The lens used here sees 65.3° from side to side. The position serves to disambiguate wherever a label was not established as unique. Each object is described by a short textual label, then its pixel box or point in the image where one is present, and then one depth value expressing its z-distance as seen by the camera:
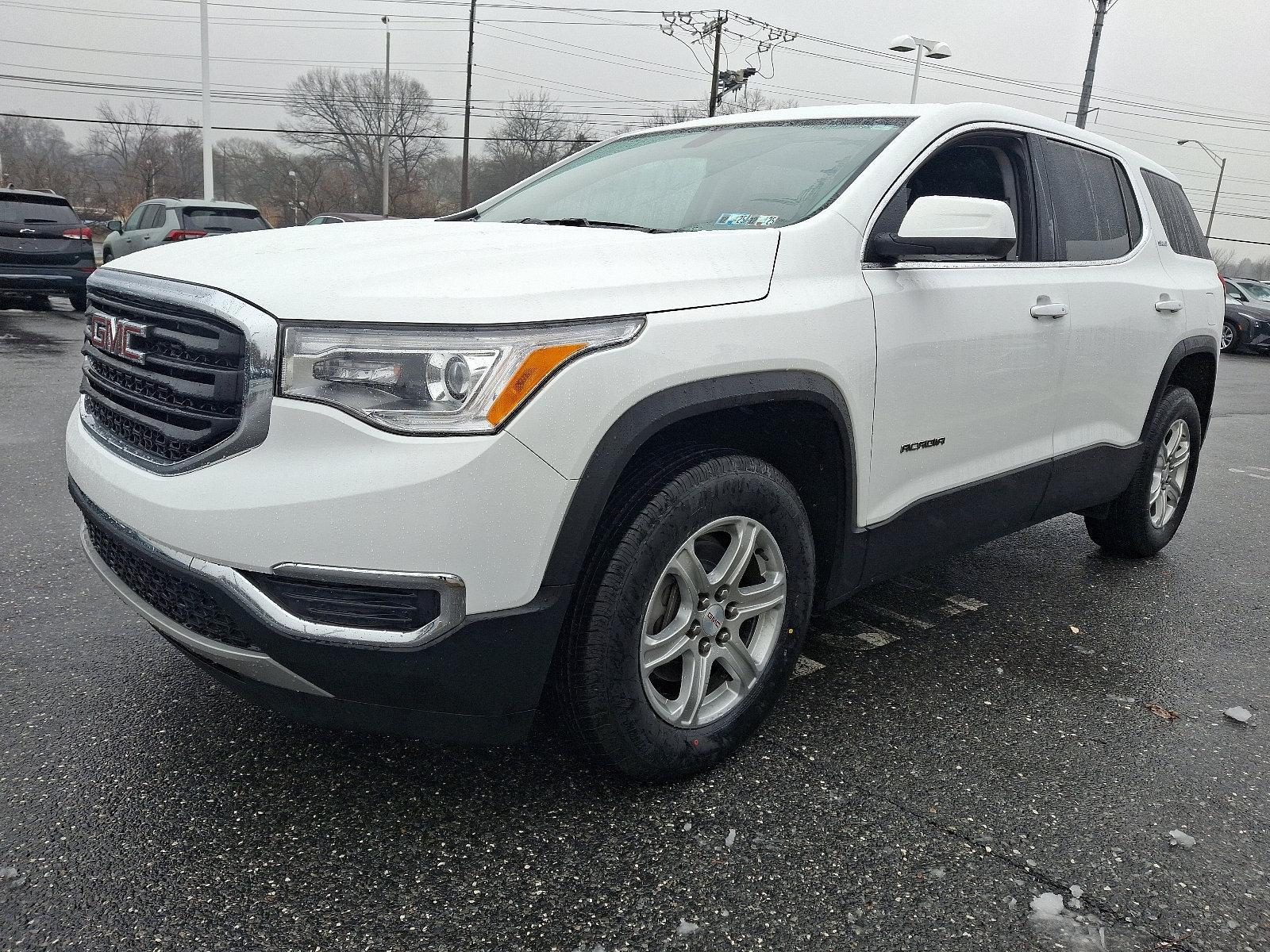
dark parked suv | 12.43
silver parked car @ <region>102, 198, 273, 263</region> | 14.28
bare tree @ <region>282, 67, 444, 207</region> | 54.19
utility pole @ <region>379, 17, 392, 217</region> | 44.78
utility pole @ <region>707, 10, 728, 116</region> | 33.47
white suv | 1.93
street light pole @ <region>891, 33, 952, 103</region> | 22.41
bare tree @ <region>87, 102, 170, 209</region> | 52.36
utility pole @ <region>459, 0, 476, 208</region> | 34.81
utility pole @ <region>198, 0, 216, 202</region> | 23.80
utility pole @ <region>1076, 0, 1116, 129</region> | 19.20
